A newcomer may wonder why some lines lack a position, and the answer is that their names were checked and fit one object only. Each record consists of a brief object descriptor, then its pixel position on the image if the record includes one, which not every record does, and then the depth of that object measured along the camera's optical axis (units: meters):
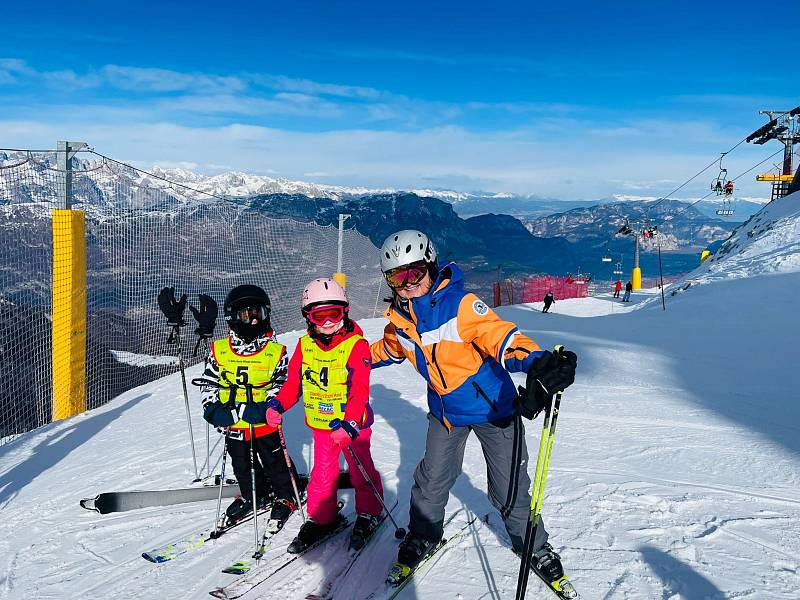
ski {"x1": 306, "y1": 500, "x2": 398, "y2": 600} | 3.06
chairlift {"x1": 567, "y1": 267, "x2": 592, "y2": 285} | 32.75
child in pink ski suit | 3.43
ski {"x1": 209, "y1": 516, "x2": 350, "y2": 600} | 3.08
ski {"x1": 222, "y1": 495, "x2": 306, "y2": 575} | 3.31
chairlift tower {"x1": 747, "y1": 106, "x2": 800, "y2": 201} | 32.62
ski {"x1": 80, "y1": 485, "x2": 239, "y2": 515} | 4.18
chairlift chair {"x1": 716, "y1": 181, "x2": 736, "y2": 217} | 30.09
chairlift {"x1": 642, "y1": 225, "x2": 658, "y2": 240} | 30.96
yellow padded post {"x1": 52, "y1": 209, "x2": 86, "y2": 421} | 7.03
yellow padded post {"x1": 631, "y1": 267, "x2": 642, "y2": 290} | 30.86
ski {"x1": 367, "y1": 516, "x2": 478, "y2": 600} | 3.09
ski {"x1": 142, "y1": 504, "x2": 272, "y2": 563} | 3.50
